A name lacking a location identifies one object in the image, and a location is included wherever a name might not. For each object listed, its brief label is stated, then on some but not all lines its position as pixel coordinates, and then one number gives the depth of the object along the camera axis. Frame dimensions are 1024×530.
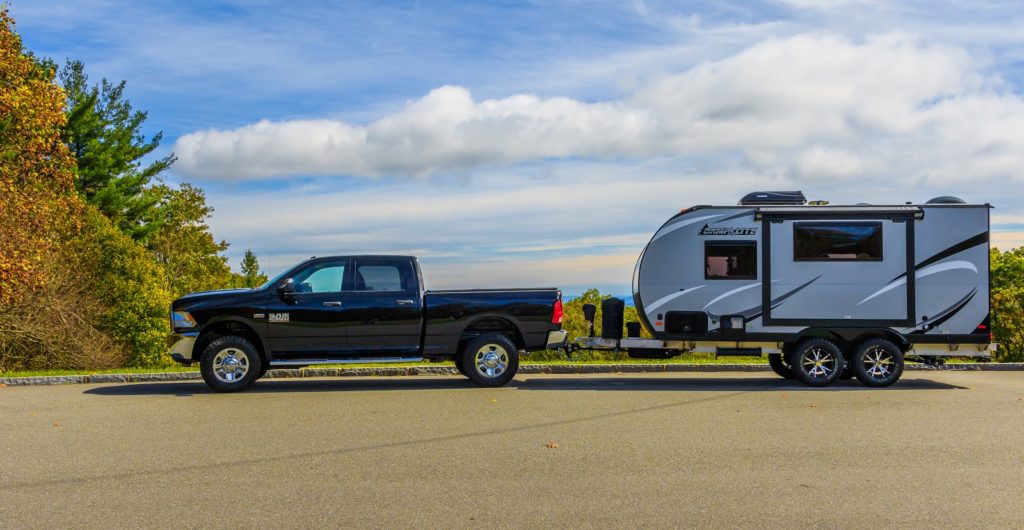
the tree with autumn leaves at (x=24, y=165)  20.96
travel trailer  14.45
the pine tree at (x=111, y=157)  46.06
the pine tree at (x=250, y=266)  86.81
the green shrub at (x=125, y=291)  29.69
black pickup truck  13.74
